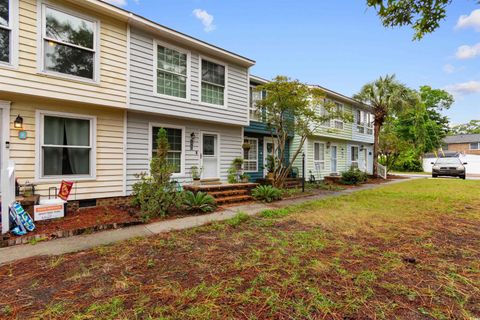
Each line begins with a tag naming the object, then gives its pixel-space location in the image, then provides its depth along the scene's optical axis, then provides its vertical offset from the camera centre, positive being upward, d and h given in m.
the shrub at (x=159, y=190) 5.71 -0.72
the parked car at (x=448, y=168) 16.88 -0.46
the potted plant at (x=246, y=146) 10.37 +0.70
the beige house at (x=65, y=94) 5.26 +1.65
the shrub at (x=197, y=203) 6.25 -1.10
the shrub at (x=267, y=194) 8.01 -1.11
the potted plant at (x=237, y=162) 9.69 -0.04
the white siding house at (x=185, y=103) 7.12 +2.01
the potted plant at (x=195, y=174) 8.34 -0.45
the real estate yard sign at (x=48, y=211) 4.77 -1.05
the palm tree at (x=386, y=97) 15.67 +4.46
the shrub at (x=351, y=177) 13.66 -0.90
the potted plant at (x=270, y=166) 11.36 -0.22
